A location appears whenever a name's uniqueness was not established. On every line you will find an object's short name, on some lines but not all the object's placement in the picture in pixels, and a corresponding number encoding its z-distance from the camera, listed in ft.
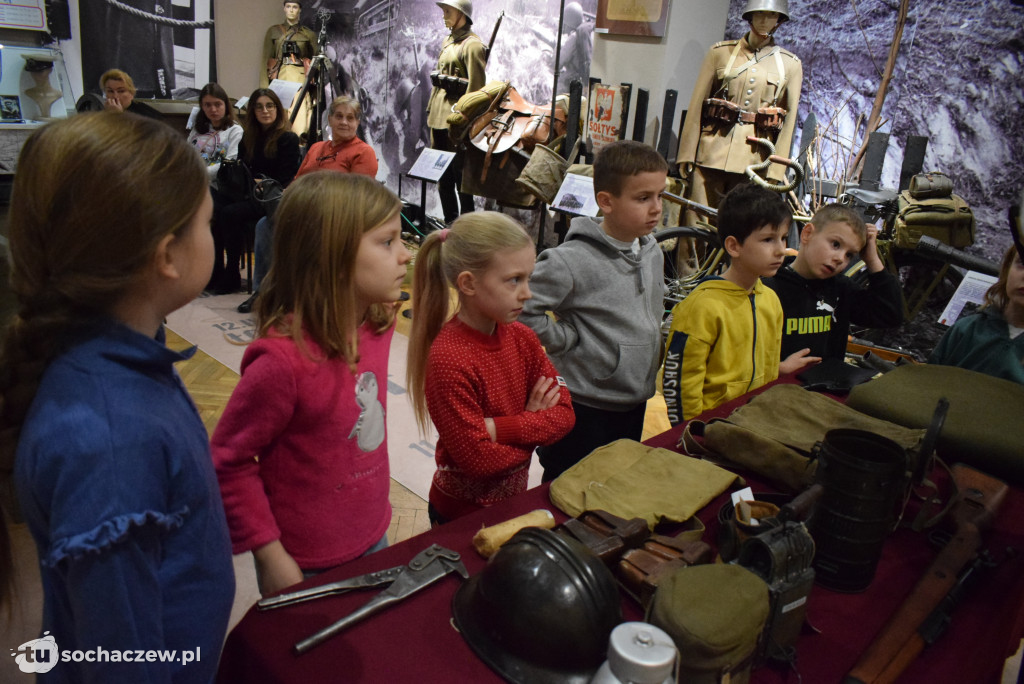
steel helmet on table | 3.07
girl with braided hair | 2.69
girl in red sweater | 5.30
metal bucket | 3.97
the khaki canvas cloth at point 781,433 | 5.17
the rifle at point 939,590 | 3.55
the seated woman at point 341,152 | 16.60
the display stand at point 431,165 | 19.71
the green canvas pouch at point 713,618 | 2.96
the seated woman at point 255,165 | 18.54
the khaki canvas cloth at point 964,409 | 5.74
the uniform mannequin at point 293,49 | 29.55
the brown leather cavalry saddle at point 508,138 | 17.66
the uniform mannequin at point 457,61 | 20.74
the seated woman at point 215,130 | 19.60
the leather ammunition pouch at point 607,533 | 3.91
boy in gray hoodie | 7.10
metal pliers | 3.41
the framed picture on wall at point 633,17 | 17.92
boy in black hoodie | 8.32
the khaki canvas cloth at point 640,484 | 4.50
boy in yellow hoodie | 7.29
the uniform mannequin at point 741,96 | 16.52
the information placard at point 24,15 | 22.62
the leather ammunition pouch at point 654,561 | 3.69
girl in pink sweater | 4.20
